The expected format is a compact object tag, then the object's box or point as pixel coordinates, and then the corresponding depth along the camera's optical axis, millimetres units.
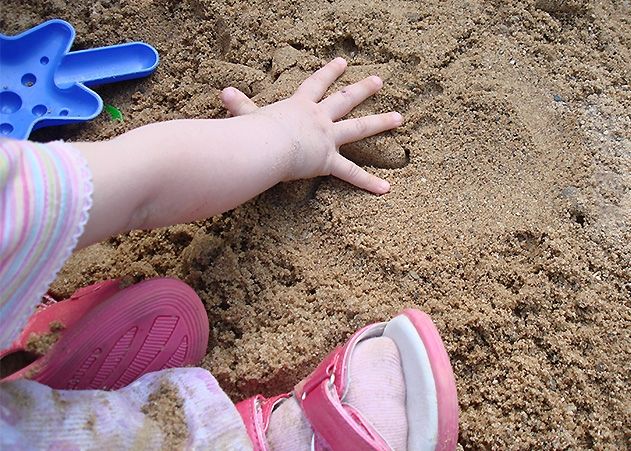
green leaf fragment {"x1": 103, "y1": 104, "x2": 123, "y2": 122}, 439
